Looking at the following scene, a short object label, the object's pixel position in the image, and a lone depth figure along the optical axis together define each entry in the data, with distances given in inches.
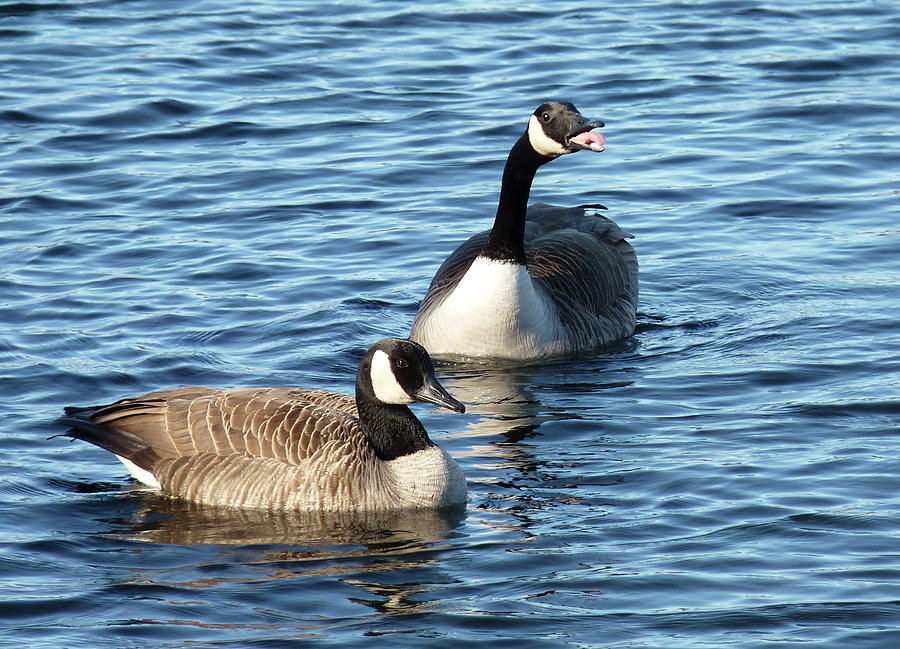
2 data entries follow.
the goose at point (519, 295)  992.2
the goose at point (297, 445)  764.6
